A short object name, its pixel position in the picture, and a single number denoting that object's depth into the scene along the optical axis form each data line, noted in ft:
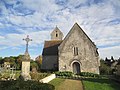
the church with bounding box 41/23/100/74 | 64.32
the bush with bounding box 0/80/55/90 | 19.82
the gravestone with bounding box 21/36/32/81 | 35.72
